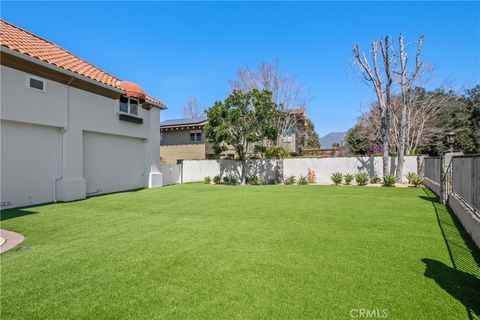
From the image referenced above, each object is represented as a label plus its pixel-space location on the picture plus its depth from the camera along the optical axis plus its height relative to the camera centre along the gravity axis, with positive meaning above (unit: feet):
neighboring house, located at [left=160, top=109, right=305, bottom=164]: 82.23 +5.78
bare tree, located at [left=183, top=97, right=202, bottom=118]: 142.31 +27.36
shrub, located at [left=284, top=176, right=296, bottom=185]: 63.21 -5.18
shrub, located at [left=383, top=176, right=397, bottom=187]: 52.39 -4.46
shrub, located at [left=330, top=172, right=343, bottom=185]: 59.31 -4.37
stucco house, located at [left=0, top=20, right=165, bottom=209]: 30.27 +4.77
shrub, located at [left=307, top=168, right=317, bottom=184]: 63.26 -4.30
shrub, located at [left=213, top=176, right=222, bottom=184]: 67.97 -5.44
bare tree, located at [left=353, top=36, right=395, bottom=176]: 58.03 +19.17
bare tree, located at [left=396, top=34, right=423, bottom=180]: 55.67 +17.59
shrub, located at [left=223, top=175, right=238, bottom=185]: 66.02 -5.30
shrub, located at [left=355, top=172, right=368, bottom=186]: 56.24 -4.36
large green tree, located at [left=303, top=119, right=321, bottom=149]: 123.71 +10.36
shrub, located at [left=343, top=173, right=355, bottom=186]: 58.23 -4.30
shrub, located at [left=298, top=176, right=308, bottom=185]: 62.03 -5.26
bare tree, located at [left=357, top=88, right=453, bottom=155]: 74.54 +11.63
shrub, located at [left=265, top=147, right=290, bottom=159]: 68.80 +1.45
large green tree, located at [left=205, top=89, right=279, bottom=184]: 58.90 +9.16
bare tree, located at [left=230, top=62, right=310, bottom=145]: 81.41 +22.59
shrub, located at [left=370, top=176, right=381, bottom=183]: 57.41 -4.50
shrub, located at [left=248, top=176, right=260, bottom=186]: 64.85 -5.27
